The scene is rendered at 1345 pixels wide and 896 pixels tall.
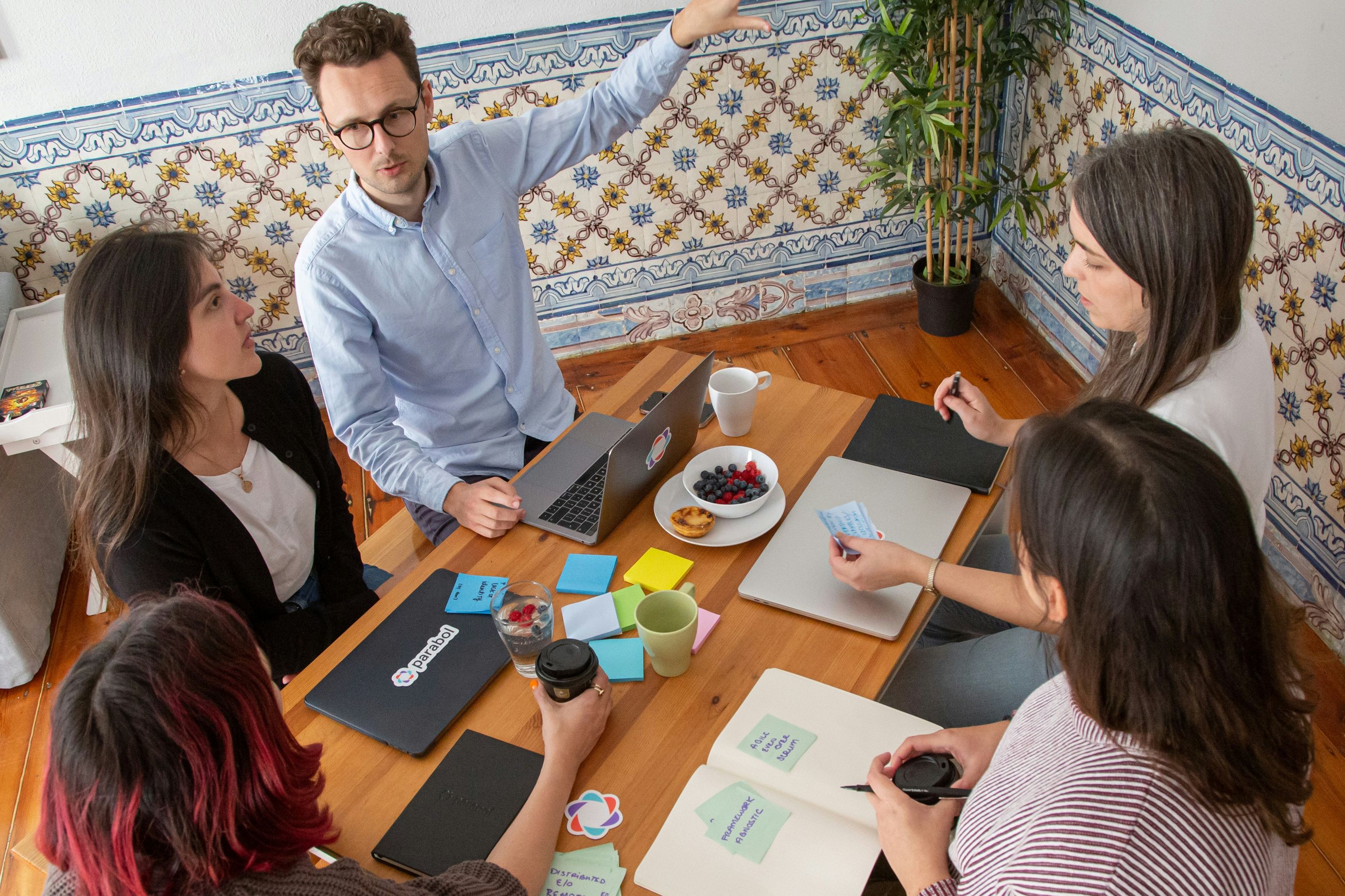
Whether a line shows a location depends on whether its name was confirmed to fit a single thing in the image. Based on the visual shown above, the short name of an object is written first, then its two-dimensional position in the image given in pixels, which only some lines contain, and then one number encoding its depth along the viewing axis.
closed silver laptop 1.41
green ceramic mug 1.30
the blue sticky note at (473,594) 1.48
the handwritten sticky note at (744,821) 1.13
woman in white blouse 1.41
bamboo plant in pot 2.94
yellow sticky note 1.49
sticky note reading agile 1.21
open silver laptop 1.54
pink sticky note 1.40
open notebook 1.10
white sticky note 1.42
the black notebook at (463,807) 1.15
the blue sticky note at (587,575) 1.50
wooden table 1.21
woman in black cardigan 1.54
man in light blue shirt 1.82
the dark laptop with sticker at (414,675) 1.31
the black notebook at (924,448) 1.66
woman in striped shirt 0.91
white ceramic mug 1.73
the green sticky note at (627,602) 1.44
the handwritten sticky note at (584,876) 1.11
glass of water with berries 1.36
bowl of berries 1.58
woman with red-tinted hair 0.91
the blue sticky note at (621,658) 1.36
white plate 1.55
